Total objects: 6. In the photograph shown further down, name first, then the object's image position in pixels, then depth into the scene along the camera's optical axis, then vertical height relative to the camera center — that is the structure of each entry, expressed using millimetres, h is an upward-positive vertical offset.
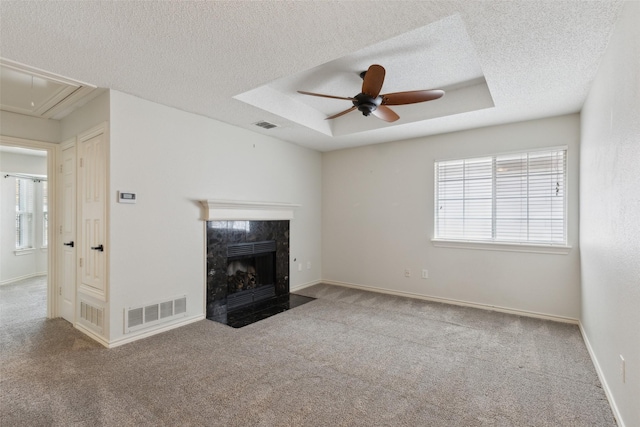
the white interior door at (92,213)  3100 -7
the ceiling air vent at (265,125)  4027 +1170
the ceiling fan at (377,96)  2545 +1051
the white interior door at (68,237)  3576 -297
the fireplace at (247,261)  3875 -713
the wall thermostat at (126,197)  3055 +156
